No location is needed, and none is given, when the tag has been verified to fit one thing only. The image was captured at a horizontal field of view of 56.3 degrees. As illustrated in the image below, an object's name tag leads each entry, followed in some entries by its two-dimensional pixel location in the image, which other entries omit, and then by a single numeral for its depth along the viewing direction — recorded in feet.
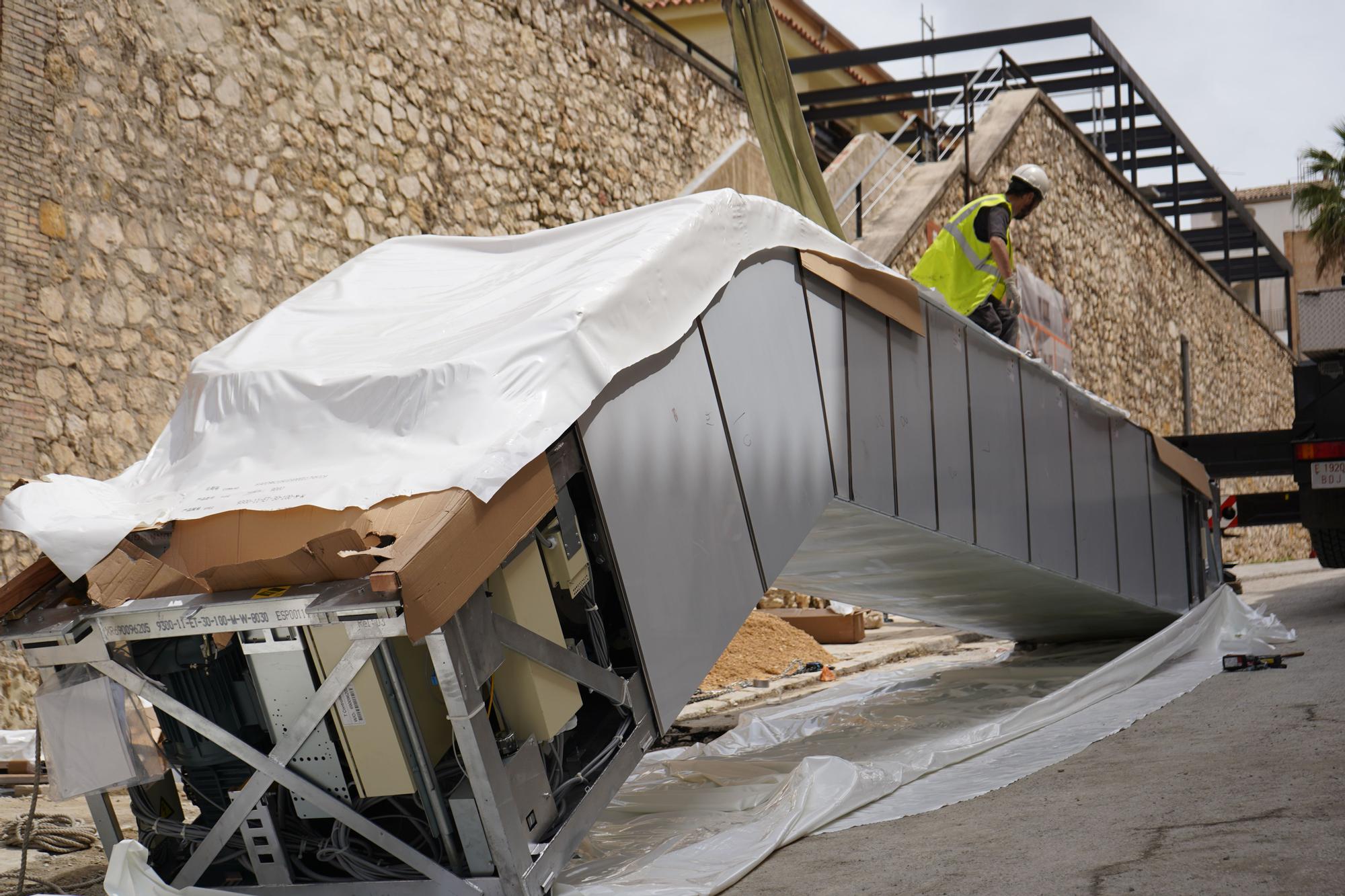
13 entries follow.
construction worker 26.03
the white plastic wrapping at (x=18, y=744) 19.03
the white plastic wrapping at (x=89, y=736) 12.42
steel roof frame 56.13
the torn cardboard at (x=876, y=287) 18.48
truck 30.58
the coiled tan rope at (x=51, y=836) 15.25
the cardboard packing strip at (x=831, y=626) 38.60
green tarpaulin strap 27.17
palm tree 106.22
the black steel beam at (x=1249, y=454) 34.40
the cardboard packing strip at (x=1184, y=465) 31.42
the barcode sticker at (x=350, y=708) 11.86
